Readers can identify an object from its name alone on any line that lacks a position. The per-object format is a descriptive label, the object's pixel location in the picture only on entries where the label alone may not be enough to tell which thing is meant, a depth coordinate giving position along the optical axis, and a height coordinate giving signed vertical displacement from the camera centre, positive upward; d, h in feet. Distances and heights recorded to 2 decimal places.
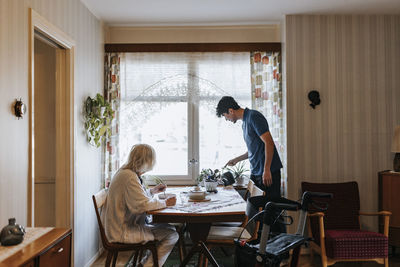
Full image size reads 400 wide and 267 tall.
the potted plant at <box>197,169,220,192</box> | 10.59 -1.46
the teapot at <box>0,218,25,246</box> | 5.29 -1.54
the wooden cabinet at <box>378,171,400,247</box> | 11.44 -2.25
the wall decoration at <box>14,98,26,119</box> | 6.97 +0.59
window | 13.41 +1.24
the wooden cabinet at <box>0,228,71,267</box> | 4.80 -1.73
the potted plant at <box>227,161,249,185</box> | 12.87 -1.37
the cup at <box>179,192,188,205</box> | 9.18 -1.78
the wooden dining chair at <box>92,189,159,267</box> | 8.52 -2.77
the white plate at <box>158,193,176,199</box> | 9.61 -1.69
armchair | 9.88 -2.99
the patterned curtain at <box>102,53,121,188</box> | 13.05 +1.31
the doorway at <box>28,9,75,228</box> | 8.16 +0.32
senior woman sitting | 8.27 -1.68
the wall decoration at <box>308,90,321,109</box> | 12.30 +1.36
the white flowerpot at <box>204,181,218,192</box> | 10.59 -1.56
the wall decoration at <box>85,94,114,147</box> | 11.23 +0.64
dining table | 7.91 -1.80
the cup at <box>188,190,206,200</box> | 9.23 -1.61
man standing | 10.29 -0.32
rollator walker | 6.06 -2.07
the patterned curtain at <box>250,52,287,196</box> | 12.91 +1.77
